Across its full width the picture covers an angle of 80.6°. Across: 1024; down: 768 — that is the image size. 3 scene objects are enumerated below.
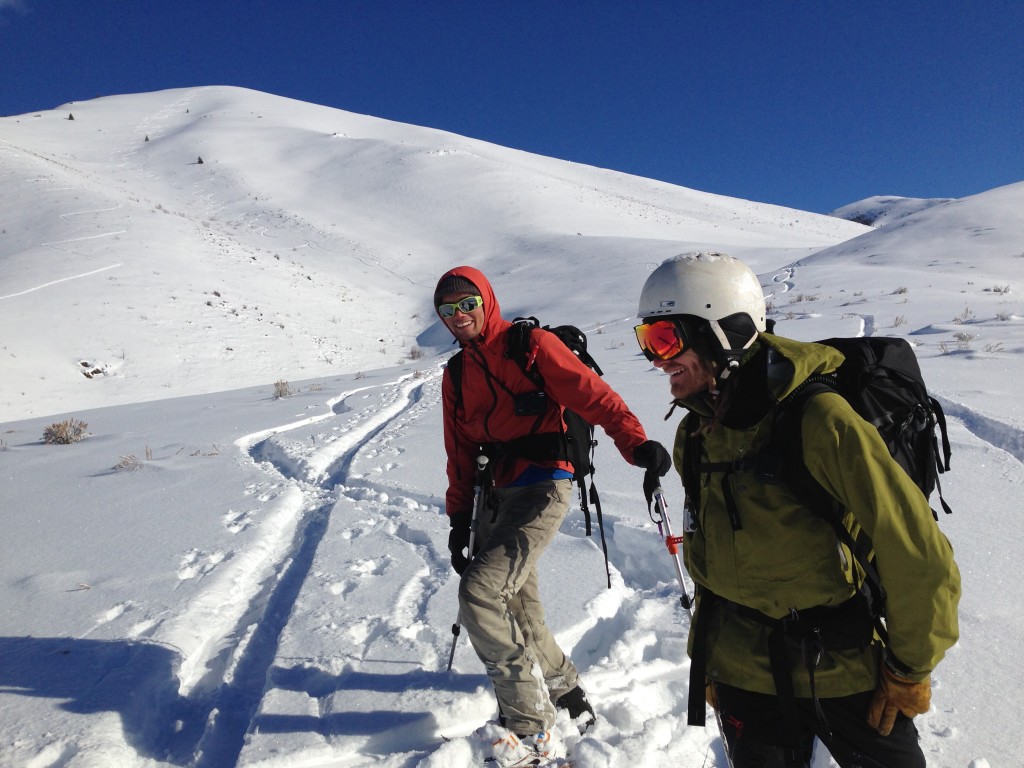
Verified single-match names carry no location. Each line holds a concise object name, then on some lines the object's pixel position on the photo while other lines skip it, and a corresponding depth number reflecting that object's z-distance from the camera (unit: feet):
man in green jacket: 4.58
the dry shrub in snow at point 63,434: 27.12
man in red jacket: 8.21
